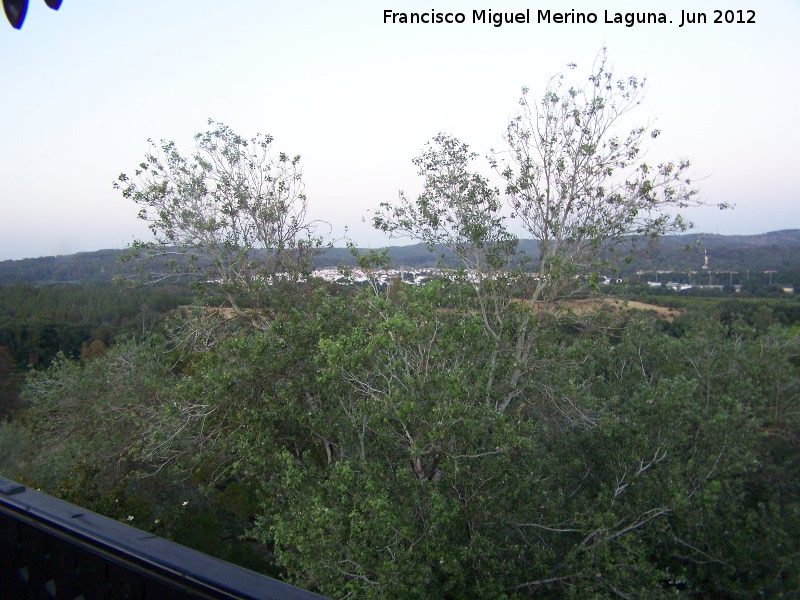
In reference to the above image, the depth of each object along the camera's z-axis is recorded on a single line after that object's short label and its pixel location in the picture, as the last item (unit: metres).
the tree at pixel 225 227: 8.16
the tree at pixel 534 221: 7.14
